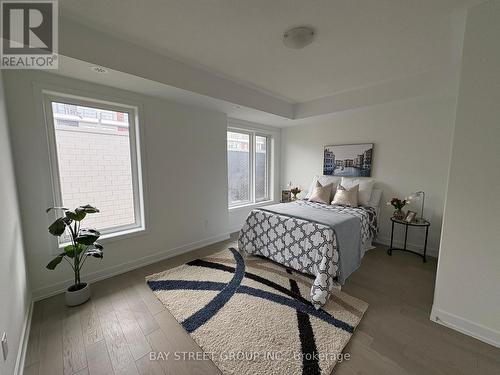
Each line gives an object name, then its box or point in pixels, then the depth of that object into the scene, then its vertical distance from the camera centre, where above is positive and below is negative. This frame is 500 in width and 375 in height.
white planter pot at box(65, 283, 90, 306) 1.93 -1.25
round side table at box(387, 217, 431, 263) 2.77 -0.83
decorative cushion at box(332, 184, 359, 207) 3.24 -0.52
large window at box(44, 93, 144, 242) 2.17 +0.03
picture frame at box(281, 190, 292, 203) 4.35 -0.68
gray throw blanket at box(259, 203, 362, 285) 2.22 -0.75
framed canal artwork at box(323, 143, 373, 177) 3.50 +0.07
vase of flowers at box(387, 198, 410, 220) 2.99 -0.60
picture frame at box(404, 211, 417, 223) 2.87 -0.72
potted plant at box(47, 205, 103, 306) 1.80 -0.78
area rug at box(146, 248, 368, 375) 1.41 -1.31
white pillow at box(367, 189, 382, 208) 3.31 -0.56
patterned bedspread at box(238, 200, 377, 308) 2.02 -0.92
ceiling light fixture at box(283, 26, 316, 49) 1.75 +1.10
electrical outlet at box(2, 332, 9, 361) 1.08 -0.97
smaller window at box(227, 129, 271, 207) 4.06 -0.07
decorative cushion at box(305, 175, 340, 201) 3.81 -0.32
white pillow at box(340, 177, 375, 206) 3.31 -0.39
